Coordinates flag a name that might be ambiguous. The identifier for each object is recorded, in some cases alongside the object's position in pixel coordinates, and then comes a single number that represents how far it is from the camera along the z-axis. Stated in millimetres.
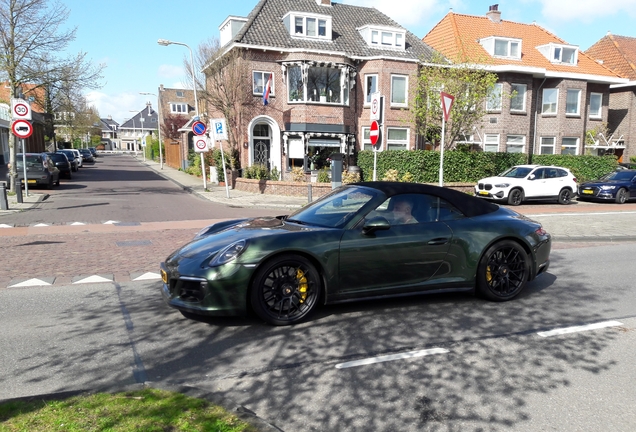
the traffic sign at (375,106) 11981
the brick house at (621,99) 33188
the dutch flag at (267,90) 24734
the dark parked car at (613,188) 19031
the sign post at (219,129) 18625
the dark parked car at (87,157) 53666
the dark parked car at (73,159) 36244
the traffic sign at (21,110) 15133
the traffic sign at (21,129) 15125
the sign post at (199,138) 20094
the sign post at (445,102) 12367
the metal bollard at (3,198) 14172
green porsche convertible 4695
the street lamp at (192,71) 23606
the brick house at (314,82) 25500
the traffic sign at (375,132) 12297
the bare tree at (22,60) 16938
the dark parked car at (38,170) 21000
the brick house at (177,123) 40219
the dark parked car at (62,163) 28500
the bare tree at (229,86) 24203
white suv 17812
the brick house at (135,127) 110250
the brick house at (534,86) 29453
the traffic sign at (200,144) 20359
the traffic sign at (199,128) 20016
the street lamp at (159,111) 50281
